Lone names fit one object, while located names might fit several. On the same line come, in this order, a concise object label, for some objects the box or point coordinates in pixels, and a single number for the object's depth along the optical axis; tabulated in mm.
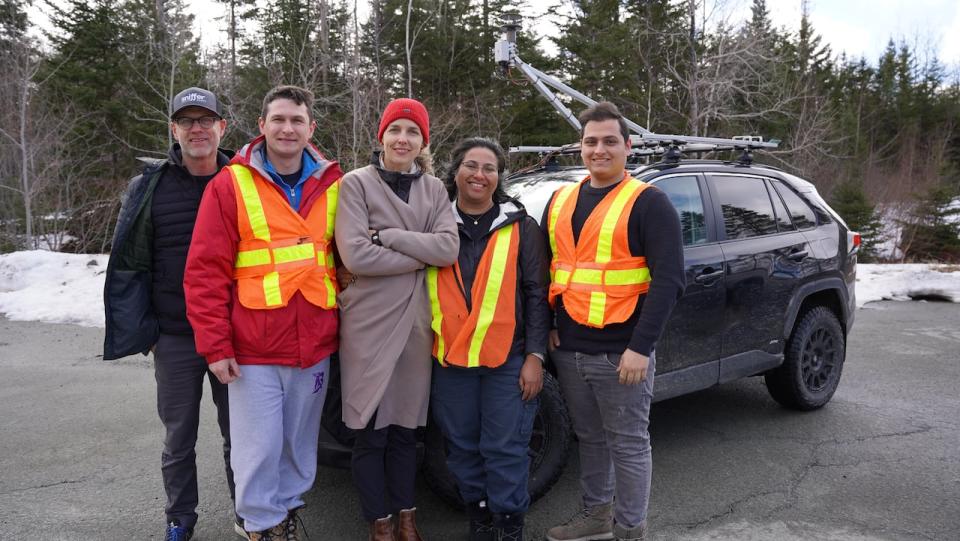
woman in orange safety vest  2734
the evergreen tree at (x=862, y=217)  19234
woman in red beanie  2615
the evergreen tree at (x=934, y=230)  19266
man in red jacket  2494
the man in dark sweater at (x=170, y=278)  2760
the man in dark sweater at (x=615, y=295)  2578
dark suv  3586
